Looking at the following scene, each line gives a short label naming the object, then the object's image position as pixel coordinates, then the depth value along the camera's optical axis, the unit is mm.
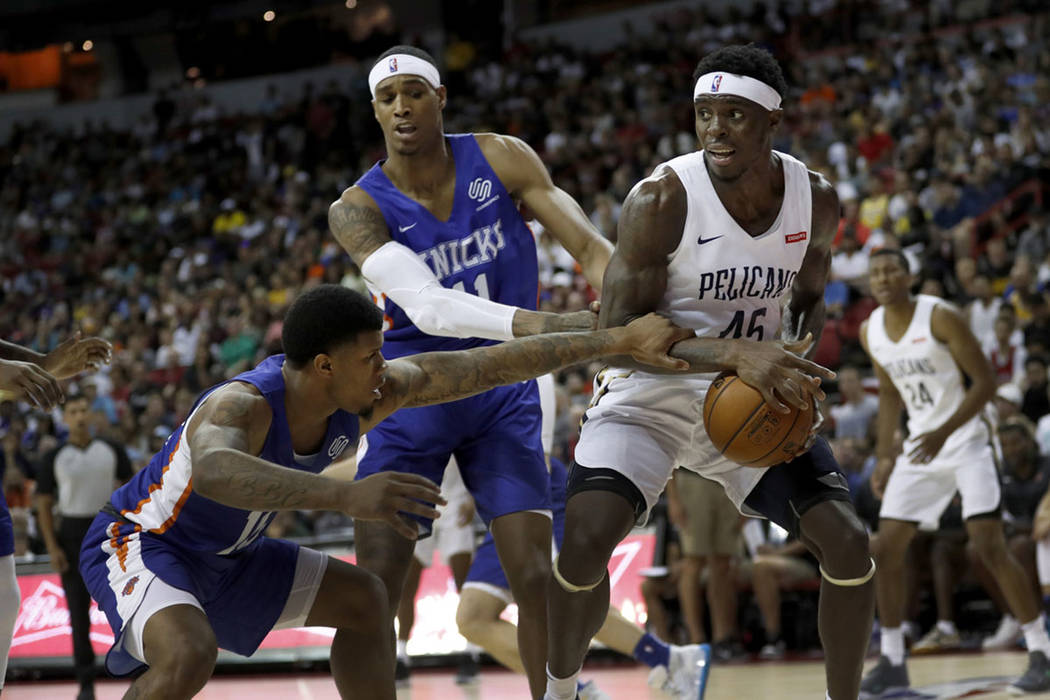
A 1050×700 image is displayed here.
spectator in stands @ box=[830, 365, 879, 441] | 10852
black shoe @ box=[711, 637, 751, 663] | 9250
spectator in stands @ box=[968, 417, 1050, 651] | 9234
